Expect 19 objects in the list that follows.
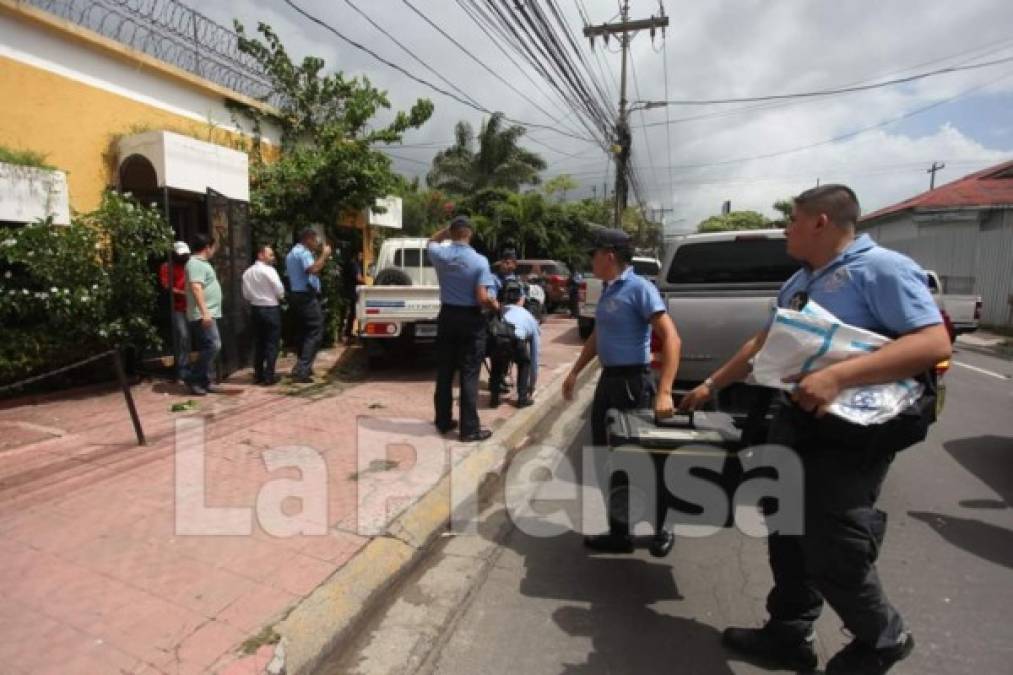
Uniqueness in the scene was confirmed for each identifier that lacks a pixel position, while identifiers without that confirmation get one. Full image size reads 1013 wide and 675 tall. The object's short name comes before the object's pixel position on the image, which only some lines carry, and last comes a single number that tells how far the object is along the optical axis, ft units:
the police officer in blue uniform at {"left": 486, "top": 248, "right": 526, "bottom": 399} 22.08
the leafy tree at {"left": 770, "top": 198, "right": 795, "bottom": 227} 168.81
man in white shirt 23.30
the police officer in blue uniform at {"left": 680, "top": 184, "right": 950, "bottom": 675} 6.50
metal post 14.99
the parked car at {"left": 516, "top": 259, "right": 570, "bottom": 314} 60.73
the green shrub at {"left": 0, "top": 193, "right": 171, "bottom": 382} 18.86
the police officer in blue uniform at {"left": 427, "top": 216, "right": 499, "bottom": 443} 17.17
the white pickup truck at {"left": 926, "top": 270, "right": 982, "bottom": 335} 44.21
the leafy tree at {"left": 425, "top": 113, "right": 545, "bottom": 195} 89.25
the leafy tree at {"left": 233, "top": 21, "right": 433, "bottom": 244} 30.14
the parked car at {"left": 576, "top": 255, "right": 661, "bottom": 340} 41.68
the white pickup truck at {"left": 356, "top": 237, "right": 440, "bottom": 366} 25.38
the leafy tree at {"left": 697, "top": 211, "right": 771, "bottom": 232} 215.31
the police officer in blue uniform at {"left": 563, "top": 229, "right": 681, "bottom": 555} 11.32
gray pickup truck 16.17
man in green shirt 21.15
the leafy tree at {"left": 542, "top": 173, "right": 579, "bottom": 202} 85.36
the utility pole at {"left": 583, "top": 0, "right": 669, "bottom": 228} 66.23
